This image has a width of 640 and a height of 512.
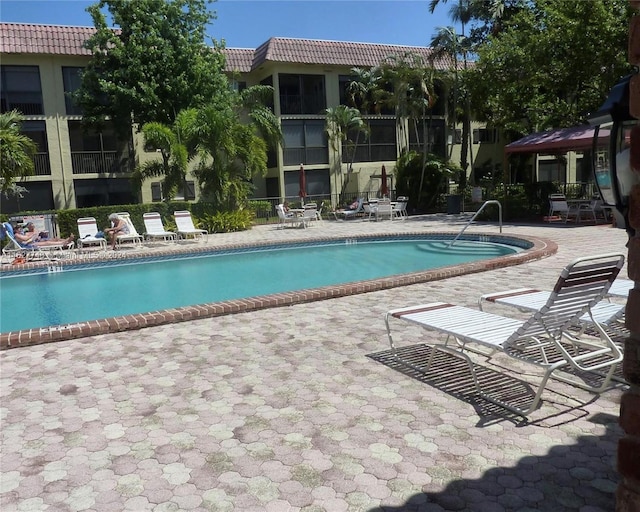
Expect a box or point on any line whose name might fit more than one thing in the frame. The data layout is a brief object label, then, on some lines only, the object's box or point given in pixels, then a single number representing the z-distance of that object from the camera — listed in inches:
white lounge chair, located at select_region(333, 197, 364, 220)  874.8
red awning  634.8
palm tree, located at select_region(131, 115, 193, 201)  712.4
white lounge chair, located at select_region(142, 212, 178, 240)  636.1
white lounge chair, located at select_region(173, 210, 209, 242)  643.5
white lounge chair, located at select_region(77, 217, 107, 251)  605.3
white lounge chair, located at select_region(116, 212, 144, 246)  610.5
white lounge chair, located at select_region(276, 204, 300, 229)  775.8
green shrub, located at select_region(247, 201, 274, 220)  921.9
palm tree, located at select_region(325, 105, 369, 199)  1058.7
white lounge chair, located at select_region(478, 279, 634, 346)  164.4
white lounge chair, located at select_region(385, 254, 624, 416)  133.5
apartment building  919.0
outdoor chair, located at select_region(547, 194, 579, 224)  644.7
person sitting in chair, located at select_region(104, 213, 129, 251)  603.5
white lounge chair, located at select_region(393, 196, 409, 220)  846.6
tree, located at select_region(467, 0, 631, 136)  679.1
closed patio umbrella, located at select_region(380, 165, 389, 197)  983.8
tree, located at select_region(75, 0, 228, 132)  850.8
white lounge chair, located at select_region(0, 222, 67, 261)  531.5
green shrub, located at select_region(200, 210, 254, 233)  745.6
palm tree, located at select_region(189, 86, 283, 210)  730.2
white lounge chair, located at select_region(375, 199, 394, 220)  826.8
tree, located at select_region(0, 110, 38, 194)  585.3
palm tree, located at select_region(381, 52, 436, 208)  961.5
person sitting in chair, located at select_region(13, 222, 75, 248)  537.6
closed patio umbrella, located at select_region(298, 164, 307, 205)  943.8
